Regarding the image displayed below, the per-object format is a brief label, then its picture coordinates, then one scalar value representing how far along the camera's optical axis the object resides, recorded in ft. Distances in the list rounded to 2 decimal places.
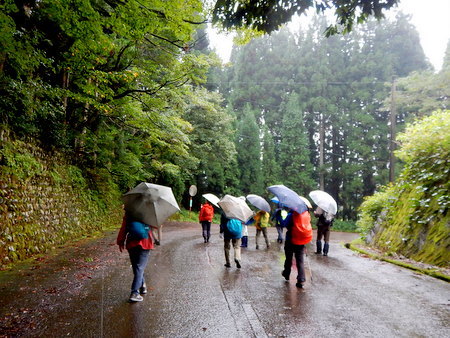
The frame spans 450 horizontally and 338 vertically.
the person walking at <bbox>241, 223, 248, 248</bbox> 36.97
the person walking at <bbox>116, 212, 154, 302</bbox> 15.31
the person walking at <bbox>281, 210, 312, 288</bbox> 19.31
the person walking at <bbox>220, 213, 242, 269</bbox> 23.93
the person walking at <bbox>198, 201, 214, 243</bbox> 39.50
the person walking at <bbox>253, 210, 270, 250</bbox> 36.86
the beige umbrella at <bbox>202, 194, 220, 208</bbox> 29.03
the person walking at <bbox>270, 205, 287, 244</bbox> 39.45
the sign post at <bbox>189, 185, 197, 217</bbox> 85.26
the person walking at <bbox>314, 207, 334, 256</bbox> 30.94
